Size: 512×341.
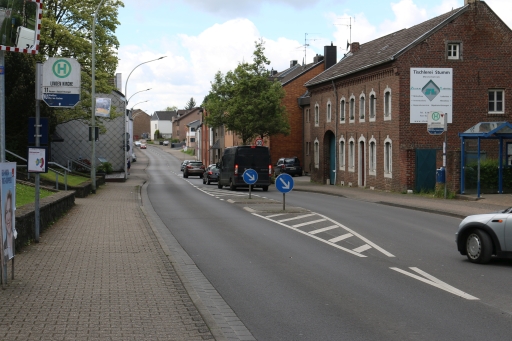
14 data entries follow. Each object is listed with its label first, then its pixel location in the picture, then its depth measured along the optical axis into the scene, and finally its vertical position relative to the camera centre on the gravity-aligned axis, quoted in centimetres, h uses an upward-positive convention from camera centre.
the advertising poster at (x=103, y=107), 3916 +267
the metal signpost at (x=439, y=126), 2895 +122
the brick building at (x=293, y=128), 6306 +239
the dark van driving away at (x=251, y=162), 3794 -42
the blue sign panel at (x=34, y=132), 1323 +41
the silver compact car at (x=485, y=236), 1146 -137
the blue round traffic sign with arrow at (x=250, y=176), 2600 -81
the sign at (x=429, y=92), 3575 +322
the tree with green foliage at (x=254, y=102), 5275 +396
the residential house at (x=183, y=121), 18075 +885
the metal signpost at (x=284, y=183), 2189 -90
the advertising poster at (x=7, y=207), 834 -64
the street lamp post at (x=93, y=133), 3241 +98
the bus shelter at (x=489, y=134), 2814 +85
